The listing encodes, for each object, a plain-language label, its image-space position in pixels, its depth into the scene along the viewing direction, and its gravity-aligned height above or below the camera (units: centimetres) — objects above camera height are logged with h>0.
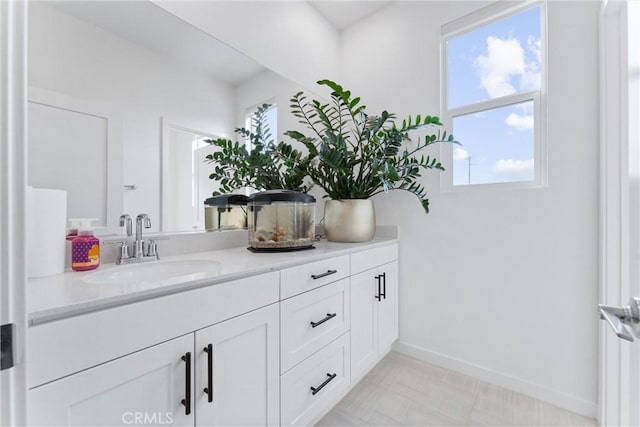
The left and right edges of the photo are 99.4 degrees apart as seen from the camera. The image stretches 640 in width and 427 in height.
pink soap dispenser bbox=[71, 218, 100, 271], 94 -14
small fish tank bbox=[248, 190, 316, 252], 139 -5
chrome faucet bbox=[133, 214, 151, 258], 112 -13
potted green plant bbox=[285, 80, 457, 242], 162 +28
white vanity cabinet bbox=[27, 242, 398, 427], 59 -42
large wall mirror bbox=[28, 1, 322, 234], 97 +46
